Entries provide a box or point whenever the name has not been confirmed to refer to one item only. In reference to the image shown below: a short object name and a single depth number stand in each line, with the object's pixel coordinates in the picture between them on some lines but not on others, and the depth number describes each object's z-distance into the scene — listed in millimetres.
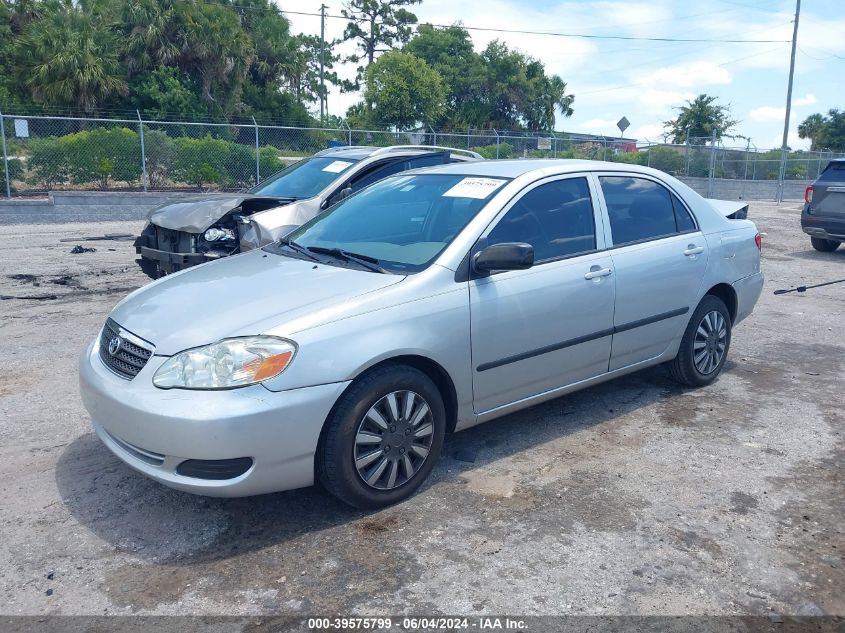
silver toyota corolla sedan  3344
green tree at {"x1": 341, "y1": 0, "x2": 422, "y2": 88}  53406
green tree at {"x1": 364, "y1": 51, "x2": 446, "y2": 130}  36406
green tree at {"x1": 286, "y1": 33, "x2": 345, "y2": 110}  36562
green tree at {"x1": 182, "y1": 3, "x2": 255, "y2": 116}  28703
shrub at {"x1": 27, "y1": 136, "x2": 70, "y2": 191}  16797
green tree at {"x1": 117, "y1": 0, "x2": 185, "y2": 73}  27672
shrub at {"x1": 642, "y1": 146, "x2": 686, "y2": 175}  29422
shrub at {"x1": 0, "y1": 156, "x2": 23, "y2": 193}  16516
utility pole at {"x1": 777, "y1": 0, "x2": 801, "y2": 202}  31391
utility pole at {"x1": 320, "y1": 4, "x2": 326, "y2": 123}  45412
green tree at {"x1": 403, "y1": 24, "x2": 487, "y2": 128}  47875
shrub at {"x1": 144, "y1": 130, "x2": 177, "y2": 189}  17969
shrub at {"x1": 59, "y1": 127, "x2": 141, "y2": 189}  17188
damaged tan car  7402
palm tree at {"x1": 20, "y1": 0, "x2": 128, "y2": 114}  23656
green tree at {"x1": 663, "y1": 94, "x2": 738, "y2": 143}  45094
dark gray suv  12406
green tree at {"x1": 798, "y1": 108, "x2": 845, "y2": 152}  48188
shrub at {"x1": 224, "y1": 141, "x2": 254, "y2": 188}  19031
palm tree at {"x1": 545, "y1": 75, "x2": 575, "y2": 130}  49656
